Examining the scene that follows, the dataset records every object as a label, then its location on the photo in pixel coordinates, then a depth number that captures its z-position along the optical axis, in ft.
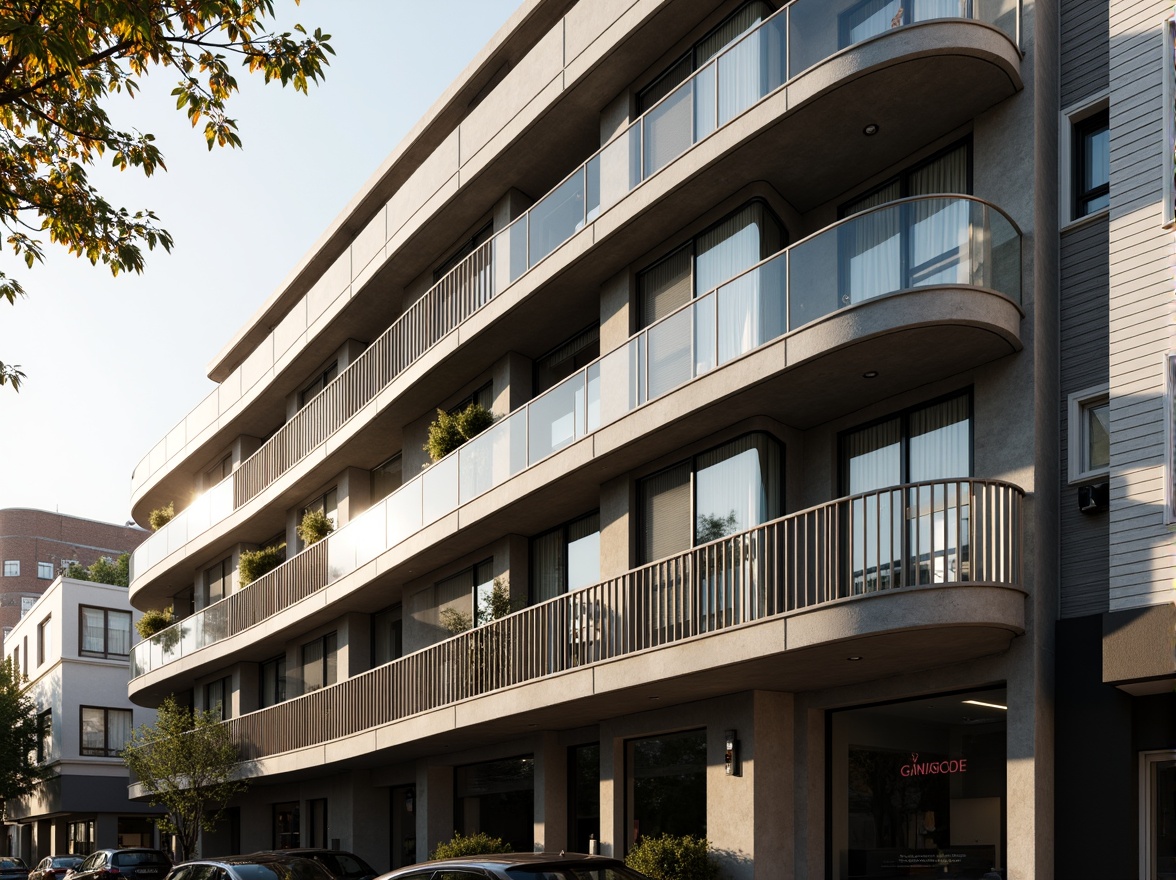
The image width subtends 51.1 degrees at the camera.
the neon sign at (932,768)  47.50
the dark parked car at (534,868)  36.58
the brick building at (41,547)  282.56
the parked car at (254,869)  54.03
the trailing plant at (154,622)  131.64
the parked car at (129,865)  92.22
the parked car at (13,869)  124.16
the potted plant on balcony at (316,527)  96.32
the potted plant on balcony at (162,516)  136.67
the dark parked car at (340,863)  61.06
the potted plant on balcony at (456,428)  75.82
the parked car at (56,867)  110.32
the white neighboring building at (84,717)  156.56
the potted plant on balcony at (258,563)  107.14
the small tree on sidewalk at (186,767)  101.30
